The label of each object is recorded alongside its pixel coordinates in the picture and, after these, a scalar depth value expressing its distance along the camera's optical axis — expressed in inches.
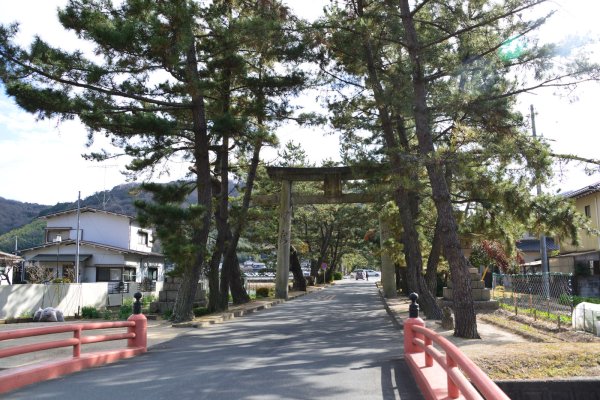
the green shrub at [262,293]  1445.6
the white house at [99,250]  1701.5
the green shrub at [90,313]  938.1
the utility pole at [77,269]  1399.0
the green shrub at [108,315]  896.1
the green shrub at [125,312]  866.1
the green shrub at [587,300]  834.3
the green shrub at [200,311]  865.5
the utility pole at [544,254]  1131.2
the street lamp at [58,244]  1599.2
